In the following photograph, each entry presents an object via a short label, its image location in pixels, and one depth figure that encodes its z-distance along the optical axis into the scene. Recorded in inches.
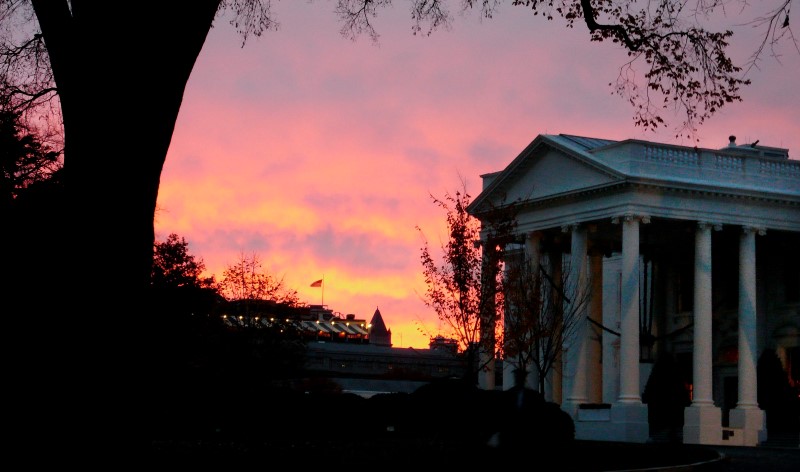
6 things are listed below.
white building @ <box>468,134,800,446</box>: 2005.4
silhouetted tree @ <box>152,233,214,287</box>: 2308.1
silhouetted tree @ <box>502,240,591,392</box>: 2062.0
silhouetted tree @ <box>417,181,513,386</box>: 1780.3
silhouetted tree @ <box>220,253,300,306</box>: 2834.6
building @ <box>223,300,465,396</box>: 3970.5
